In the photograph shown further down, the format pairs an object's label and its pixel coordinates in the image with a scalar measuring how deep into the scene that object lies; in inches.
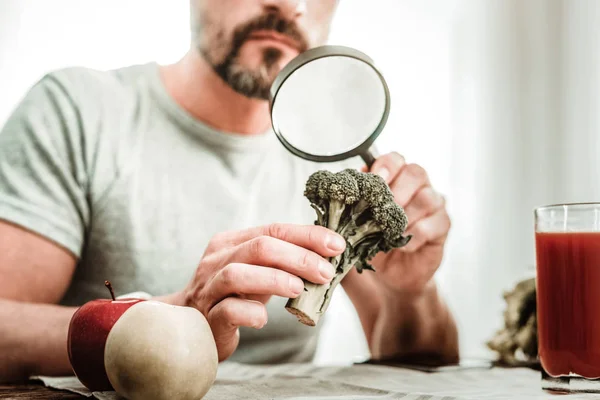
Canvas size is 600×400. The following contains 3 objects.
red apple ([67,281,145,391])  37.4
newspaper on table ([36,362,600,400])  37.9
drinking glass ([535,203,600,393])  38.9
